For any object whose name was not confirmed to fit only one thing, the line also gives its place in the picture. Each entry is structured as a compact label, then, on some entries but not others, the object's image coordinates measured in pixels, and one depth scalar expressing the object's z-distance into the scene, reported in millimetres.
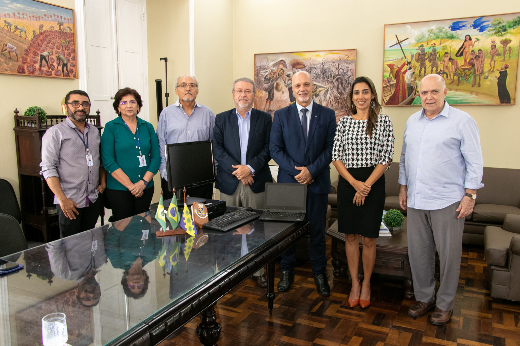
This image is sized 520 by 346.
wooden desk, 1314
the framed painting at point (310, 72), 5824
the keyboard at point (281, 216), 2585
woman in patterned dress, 2986
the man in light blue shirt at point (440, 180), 2787
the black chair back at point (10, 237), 2121
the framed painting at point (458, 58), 4965
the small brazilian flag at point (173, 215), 2238
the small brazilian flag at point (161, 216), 2230
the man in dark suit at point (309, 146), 3299
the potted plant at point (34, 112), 3758
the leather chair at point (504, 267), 3215
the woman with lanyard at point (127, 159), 3348
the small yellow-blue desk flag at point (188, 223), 2248
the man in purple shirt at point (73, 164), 3072
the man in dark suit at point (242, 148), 3424
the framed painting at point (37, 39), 3746
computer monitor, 2695
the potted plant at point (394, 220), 3830
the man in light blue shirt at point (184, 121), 3719
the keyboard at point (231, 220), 2371
